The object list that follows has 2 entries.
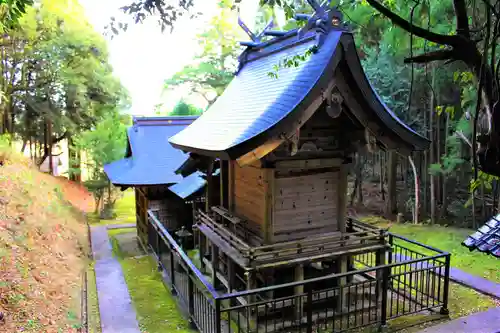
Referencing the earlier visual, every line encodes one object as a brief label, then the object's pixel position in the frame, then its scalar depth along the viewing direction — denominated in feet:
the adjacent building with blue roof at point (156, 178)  36.81
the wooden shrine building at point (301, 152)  19.69
